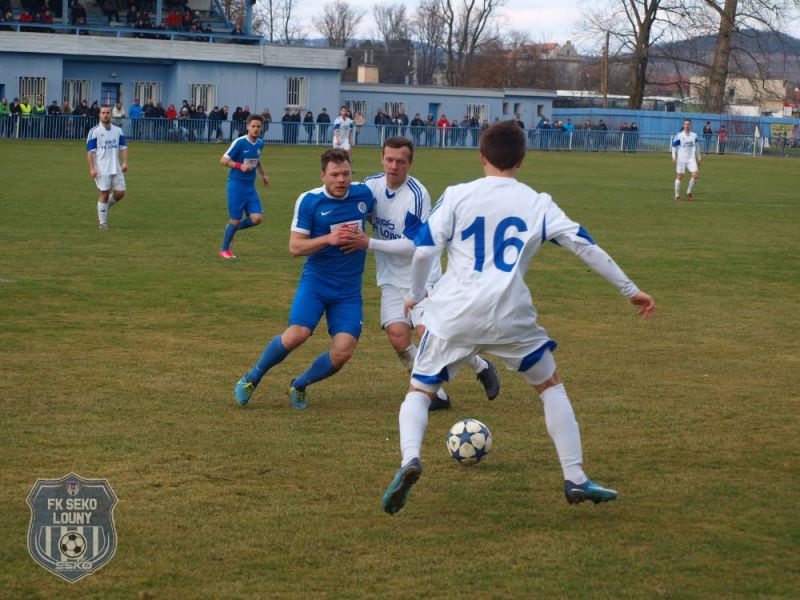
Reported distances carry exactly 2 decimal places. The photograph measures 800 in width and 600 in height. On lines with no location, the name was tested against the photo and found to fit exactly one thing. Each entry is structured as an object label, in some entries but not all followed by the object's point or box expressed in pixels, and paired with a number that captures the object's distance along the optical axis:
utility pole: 71.81
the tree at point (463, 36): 87.38
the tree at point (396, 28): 111.50
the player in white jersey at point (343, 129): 34.25
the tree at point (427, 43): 100.25
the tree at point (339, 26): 110.06
